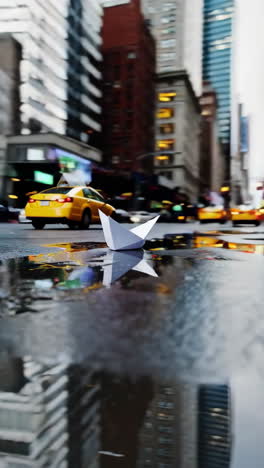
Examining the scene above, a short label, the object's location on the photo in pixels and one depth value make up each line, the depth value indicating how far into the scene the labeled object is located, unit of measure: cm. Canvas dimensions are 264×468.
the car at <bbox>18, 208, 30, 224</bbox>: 2870
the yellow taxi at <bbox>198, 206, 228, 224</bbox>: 3519
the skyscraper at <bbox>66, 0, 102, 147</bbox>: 7238
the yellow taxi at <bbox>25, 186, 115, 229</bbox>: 1675
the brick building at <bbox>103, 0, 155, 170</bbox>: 8888
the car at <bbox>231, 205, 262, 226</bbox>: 2962
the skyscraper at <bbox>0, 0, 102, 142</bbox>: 5728
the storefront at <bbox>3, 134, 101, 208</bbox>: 5084
